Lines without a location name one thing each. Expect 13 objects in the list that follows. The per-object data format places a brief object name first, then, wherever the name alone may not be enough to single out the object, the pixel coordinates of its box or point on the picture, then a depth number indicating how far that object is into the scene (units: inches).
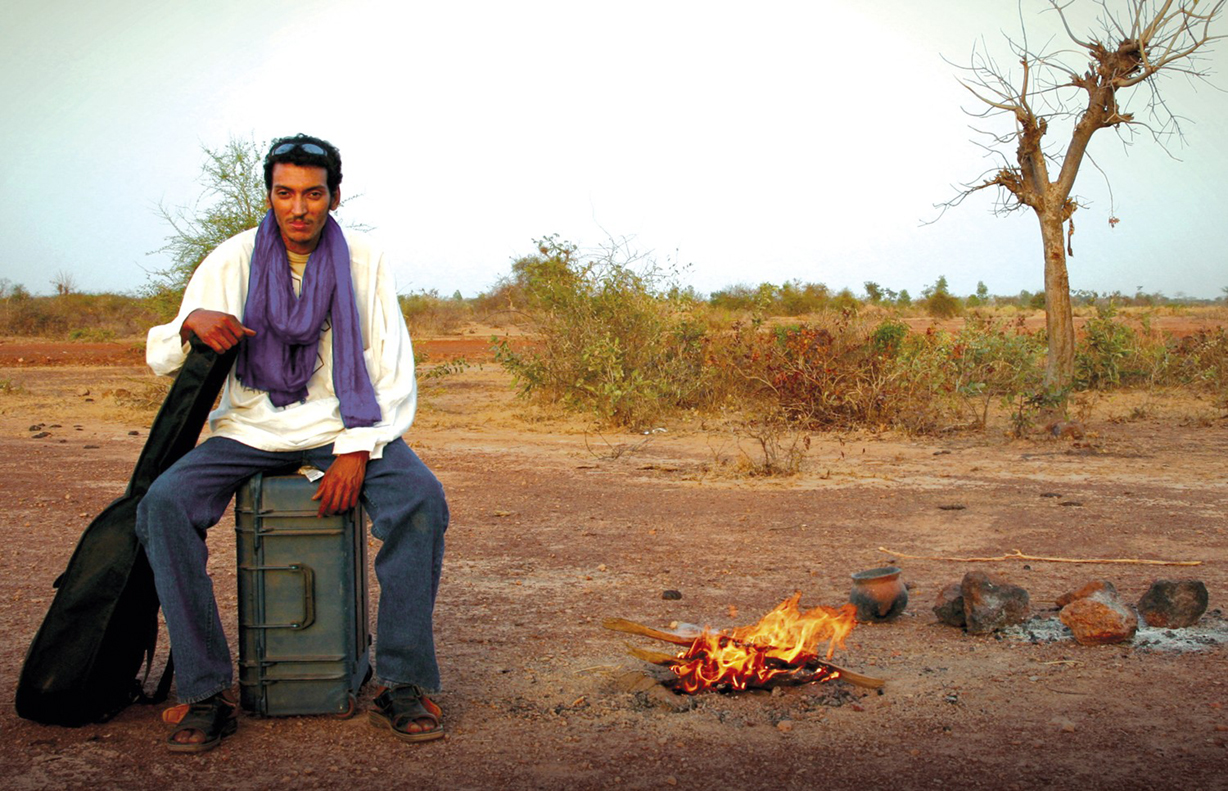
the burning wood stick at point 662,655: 134.4
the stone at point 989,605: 160.9
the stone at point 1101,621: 153.1
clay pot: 167.5
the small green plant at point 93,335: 1145.4
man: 115.6
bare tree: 428.1
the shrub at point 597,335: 486.3
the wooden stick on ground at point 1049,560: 205.9
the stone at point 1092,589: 161.1
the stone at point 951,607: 165.5
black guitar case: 118.0
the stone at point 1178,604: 159.6
